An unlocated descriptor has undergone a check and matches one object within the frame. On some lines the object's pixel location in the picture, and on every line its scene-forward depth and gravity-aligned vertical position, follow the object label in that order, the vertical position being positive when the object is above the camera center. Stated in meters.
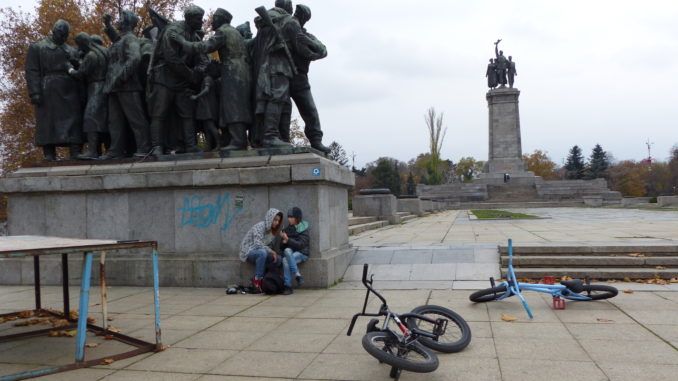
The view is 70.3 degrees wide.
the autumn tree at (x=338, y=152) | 84.70 +8.00
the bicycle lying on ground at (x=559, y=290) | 5.71 -1.19
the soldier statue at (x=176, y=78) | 8.20 +2.19
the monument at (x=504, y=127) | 50.00 +6.74
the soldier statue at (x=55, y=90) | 8.99 +2.20
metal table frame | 3.77 -1.07
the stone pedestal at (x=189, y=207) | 7.67 -0.07
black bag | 7.06 -1.23
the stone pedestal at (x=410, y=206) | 27.77 -0.64
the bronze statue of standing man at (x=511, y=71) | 50.84 +12.71
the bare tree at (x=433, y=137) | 75.81 +9.15
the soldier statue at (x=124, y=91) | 8.59 +2.05
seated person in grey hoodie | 7.19 -0.69
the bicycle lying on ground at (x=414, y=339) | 3.35 -1.15
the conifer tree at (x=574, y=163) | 81.72 +4.57
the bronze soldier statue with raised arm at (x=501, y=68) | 50.78 +13.04
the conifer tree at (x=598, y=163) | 78.49 +4.16
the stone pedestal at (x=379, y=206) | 19.92 -0.44
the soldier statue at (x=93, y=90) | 8.95 +2.17
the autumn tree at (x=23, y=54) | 21.89 +7.04
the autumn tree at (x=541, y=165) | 94.25 +5.07
